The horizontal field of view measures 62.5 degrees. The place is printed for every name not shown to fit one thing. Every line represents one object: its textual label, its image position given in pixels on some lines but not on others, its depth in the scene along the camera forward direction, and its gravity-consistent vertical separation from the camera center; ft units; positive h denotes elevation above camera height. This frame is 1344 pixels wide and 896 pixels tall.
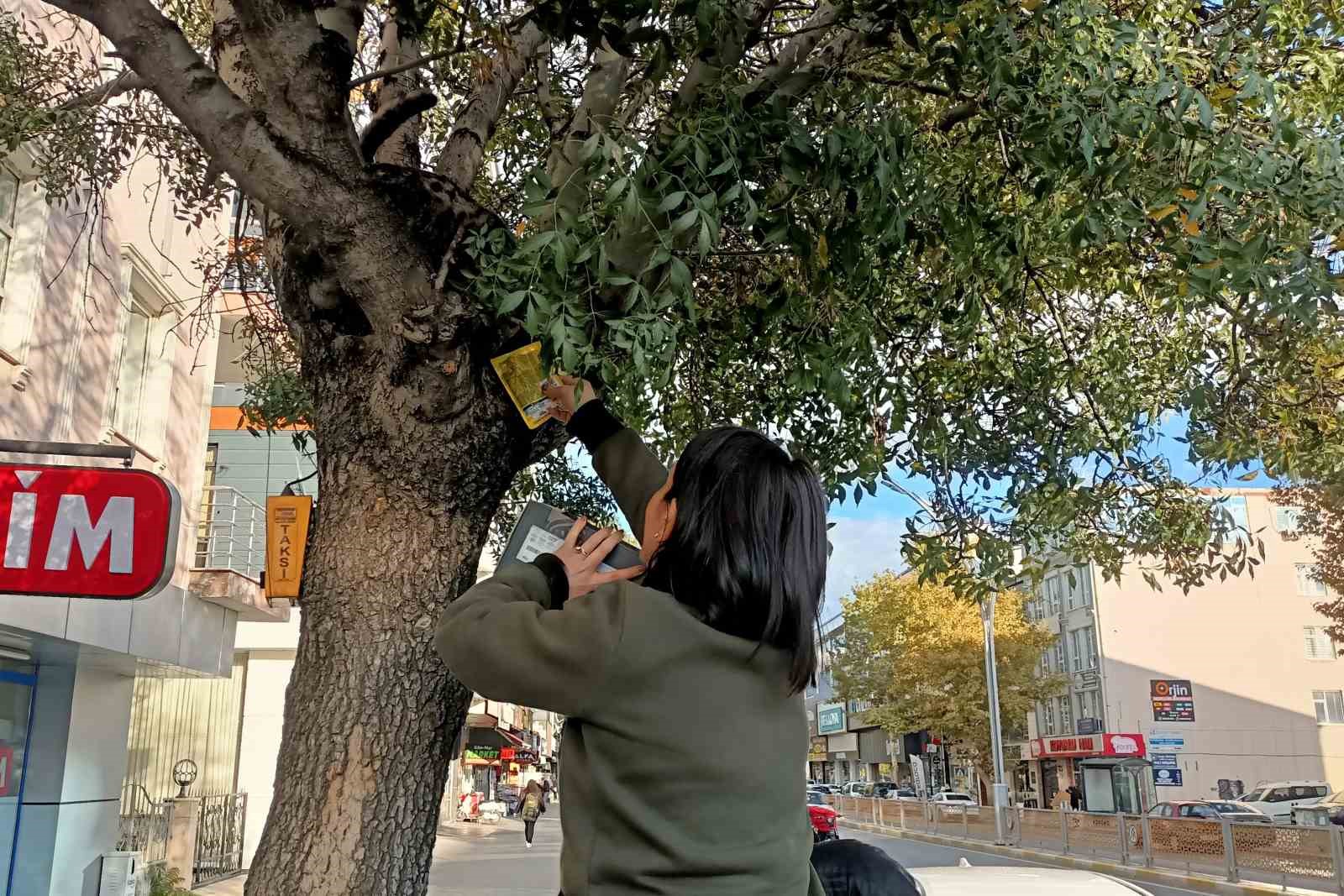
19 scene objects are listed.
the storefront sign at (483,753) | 133.69 -1.96
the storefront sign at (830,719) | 285.43 +4.89
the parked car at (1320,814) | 81.63 -5.52
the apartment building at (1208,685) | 156.15 +7.54
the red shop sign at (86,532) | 13.52 +2.45
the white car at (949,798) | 152.66 -8.11
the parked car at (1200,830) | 56.85 -5.40
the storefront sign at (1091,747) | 152.56 -1.10
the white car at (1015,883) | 12.84 -1.66
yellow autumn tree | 138.92 +9.32
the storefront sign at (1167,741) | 156.15 -0.42
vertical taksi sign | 14.26 +2.47
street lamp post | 104.06 +3.41
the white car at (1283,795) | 106.63 -5.49
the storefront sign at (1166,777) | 151.12 -5.08
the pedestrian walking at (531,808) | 82.23 -5.10
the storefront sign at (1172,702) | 154.71 +4.98
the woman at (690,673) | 5.77 +0.33
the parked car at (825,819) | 63.93 -4.70
